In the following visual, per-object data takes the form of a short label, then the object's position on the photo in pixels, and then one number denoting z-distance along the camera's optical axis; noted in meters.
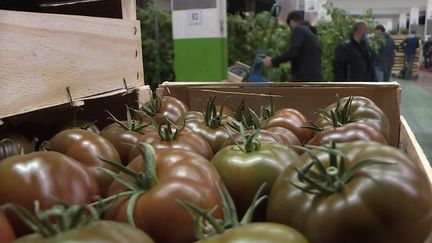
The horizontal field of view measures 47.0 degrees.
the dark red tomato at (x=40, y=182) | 0.62
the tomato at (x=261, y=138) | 0.88
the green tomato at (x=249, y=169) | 0.71
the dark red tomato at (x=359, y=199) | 0.55
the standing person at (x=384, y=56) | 6.75
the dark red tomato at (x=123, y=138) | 0.93
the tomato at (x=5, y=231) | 0.53
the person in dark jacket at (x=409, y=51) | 9.90
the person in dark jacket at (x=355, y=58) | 3.91
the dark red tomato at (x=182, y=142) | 0.83
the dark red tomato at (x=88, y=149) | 0.76
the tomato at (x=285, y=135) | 1.01
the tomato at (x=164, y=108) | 1.23
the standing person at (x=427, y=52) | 11.68
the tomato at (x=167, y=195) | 0.57
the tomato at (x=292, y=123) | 1.15
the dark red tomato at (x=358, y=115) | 1.07
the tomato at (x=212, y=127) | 1.01
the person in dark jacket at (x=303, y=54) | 3.65
